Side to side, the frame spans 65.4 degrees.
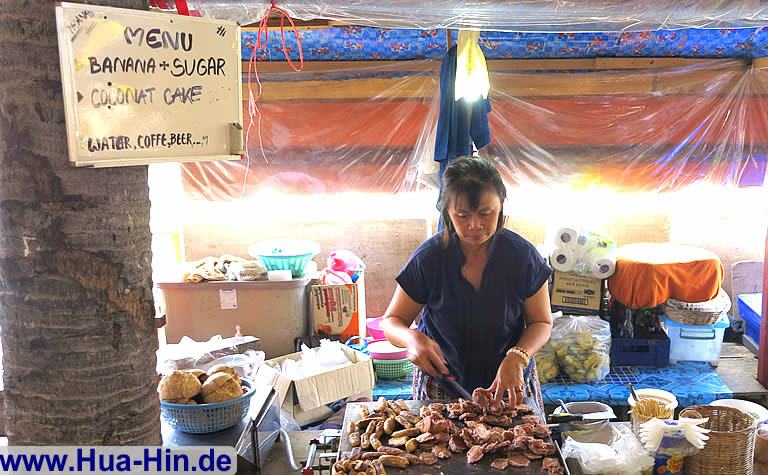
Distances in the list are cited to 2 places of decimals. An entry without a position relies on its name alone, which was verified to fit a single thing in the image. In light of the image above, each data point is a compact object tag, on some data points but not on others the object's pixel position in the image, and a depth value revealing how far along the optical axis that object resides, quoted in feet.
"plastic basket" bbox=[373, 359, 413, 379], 15.57
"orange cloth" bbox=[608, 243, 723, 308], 14.99
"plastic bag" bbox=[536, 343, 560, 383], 14.73
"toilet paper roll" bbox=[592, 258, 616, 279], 15.23
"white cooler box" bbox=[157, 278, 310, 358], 15.16
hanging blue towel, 13.01
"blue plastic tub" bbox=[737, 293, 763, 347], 16.31
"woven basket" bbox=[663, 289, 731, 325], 15.02
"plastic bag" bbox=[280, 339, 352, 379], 12.24
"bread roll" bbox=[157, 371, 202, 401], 6.43
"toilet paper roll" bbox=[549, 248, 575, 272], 15.46
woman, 8.25
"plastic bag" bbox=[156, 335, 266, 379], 10.59
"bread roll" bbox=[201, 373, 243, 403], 6.54
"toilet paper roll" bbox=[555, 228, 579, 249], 15.39
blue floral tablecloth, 14.10
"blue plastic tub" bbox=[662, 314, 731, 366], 15.37
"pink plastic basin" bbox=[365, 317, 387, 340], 16.90
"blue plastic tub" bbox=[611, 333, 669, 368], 15.61
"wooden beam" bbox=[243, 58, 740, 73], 17.13
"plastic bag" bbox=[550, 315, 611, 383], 14.70
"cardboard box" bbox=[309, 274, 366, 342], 15.46
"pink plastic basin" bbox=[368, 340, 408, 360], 15.44
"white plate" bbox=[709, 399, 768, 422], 11.84
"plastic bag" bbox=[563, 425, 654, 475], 8.97
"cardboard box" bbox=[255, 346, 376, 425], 11.57
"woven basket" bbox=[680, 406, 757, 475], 9.32
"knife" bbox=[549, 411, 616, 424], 8.82
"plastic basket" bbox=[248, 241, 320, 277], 15.61
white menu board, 3.44
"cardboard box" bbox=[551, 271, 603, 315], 15.44
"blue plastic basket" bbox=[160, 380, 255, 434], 6.37
